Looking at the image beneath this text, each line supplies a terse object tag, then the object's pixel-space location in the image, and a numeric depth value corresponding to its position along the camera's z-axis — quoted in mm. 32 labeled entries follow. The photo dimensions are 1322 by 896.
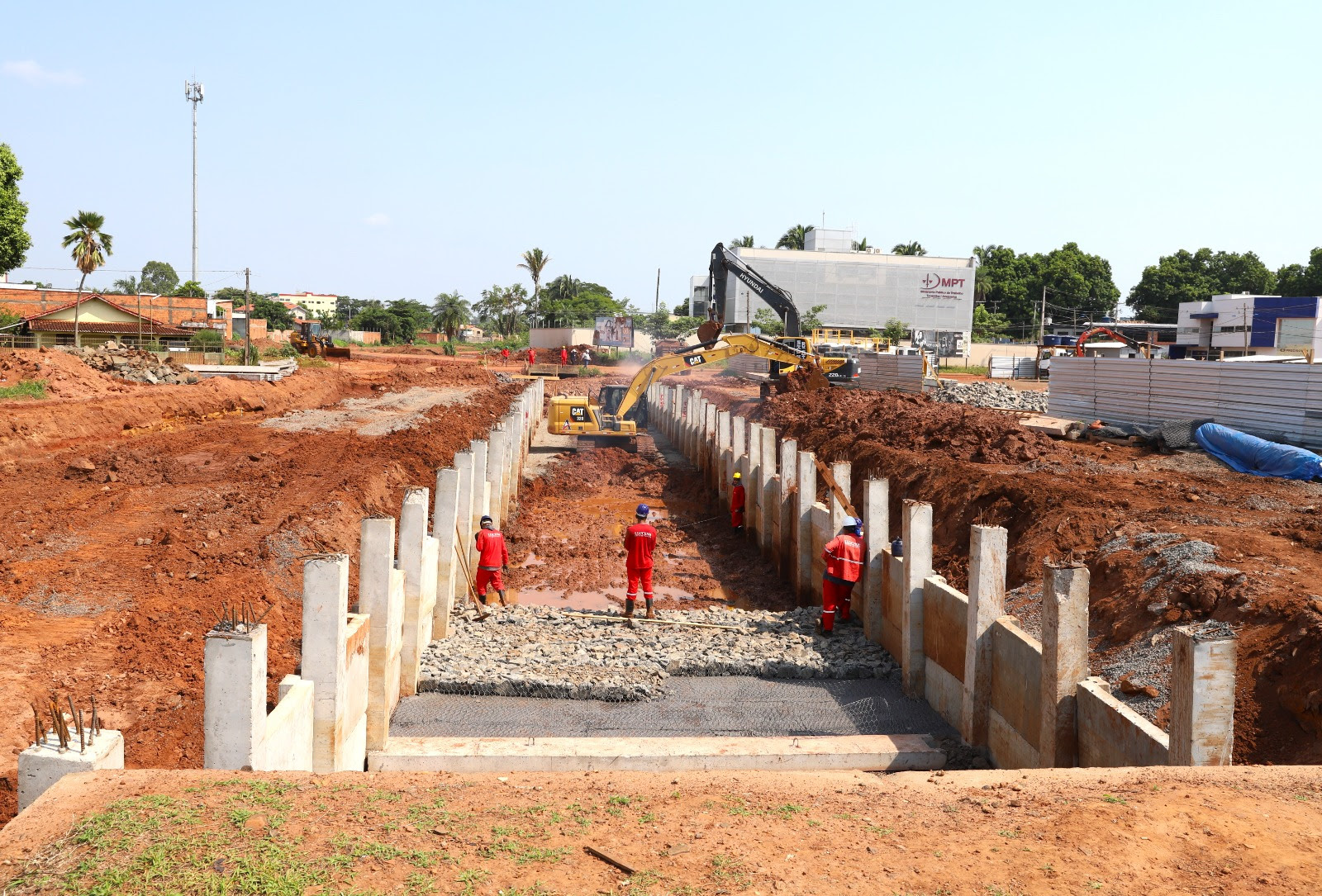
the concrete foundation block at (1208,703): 5742
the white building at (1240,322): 50672
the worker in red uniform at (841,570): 11453
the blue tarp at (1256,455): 15008
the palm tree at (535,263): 103625
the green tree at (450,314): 96062
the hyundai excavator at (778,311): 29016
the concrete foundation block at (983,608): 8375
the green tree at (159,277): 155000
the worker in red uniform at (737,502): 19406
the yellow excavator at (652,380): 26359
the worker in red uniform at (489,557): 12992
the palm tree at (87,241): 53562
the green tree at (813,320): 74312
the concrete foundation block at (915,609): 9953
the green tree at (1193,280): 93812
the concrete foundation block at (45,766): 4742
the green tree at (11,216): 31875
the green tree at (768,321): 63050
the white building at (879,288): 81125
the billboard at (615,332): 77750
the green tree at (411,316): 101625
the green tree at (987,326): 95062
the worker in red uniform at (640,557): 12305
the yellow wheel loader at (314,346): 58750
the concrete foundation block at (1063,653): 7020
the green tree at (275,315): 99375
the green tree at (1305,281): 77000
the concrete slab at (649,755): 8211
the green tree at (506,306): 107375
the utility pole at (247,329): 42809
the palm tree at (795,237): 109438
